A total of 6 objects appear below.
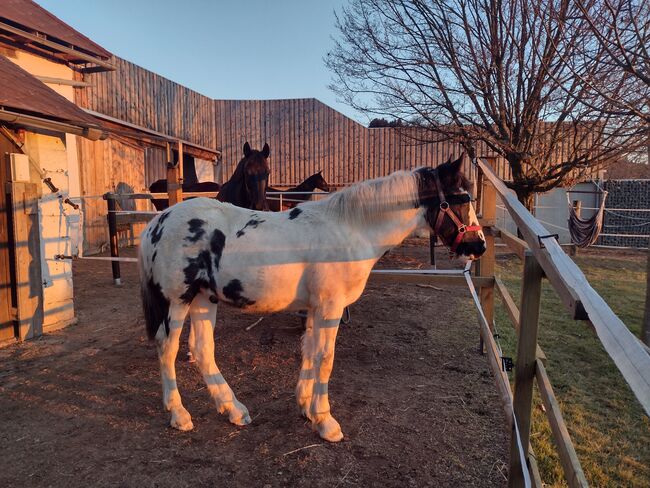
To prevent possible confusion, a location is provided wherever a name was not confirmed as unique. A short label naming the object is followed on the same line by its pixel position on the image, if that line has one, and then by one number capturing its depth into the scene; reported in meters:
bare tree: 6.79
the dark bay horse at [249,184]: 5.62
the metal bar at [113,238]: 7.49
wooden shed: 4.65
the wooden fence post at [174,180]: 5.37
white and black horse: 2.85
